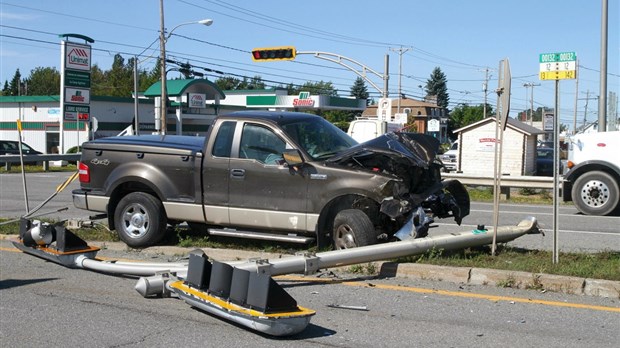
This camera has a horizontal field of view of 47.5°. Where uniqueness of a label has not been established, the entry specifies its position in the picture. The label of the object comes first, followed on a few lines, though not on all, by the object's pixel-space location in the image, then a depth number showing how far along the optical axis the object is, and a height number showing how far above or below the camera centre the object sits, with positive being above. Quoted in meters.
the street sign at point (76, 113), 38.41 +1.81
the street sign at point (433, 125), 47.34 +1.77
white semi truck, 14.98 -0.43
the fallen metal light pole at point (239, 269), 5.52 -1.17
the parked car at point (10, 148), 36.29 -0.19
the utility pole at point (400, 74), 63.66 +7.12
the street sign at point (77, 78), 39.09 +3.78
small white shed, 25.84 +0.17
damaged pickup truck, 8.07 -0.43
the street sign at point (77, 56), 38.91 +5.01
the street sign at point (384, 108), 32.28 +1.94
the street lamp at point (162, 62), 39.88 +5.10
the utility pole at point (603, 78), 22.39 +2.46
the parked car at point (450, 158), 37.66 -0.37
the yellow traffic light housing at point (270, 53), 31.38 +4.26
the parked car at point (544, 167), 29.93 -0.59
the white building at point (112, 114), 51.38 +2.48
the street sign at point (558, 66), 7.82 +0.98
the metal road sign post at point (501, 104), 7.98 +0.56
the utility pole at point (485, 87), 85.75 +8.01
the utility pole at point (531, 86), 93.22 +8.91
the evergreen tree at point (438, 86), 134.88 +12.61
